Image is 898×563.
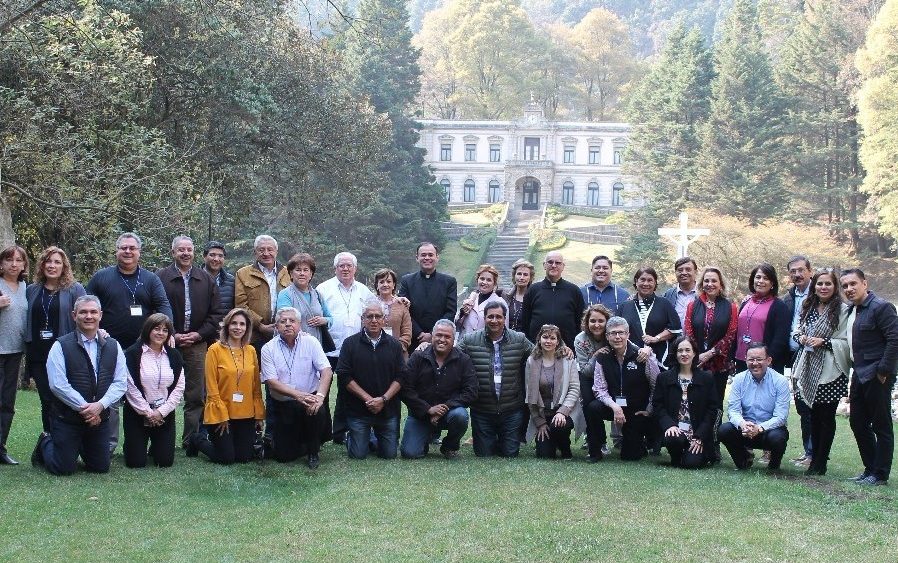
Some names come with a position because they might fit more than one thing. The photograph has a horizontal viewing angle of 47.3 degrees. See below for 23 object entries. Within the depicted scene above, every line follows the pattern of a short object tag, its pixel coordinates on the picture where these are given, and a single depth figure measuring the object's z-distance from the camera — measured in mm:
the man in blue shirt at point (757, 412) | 8523
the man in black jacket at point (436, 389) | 9227
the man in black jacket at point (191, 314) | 9344
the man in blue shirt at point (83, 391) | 8016
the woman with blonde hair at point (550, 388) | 9289
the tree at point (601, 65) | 84750
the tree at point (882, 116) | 37938
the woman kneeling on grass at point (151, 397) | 8383
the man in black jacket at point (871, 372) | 7957
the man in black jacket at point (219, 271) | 9602
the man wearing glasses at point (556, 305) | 9852
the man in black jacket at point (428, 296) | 10289
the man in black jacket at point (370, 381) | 9180
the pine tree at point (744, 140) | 46000
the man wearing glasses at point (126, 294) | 8820
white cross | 25328
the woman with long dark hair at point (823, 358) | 8320
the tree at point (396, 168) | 44312
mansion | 77000
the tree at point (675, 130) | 48844
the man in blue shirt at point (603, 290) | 9867
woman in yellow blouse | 8594
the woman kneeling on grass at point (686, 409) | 8742
